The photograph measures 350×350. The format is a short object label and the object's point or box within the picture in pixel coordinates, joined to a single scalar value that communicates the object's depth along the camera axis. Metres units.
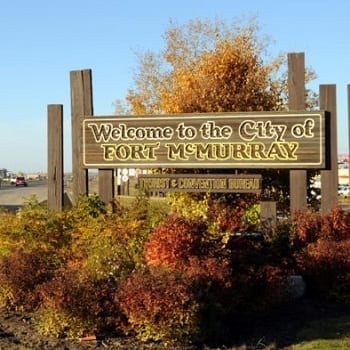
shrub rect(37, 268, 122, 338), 7.84
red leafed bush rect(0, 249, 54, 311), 9.04
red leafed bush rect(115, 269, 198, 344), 7.50
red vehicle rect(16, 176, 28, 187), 103.24
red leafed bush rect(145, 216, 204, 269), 8.72
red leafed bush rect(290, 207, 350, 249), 10.94
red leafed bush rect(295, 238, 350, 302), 9.91
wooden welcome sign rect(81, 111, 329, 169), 12.55
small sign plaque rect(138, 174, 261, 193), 12.64
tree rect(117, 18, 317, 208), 19.03
